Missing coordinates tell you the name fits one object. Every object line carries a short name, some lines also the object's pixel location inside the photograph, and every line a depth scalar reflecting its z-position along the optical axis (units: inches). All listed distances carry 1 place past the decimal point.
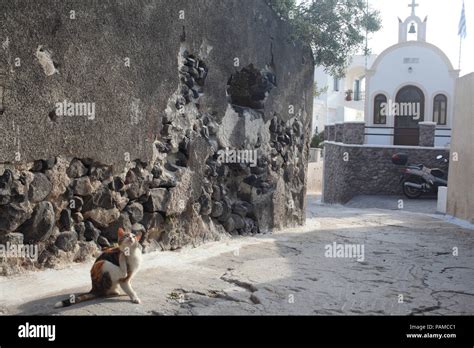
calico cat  150.6
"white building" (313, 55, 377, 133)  1412.4
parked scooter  704.4
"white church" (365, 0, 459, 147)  926.4
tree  465.1
